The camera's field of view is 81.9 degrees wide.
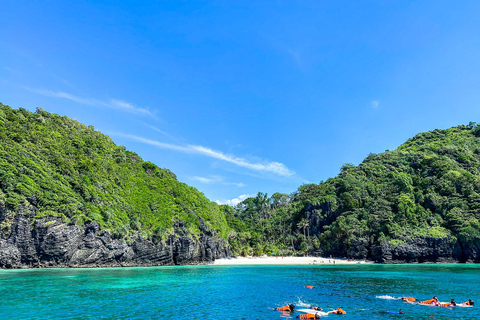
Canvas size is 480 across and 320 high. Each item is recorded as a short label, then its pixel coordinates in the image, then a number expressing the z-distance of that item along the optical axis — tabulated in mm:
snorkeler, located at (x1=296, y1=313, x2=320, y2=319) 18791
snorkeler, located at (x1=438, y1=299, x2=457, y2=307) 22731
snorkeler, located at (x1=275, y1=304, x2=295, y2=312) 20938
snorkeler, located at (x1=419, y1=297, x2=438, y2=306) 23314
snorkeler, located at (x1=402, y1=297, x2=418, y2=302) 24591
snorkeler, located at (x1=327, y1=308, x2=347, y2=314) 20223
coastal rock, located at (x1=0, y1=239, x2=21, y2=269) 42559
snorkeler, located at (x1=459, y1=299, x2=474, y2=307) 22819
